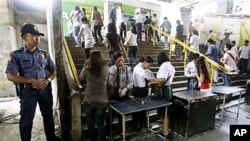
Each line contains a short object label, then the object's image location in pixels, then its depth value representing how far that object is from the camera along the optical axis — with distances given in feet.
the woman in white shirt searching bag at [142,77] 14.29
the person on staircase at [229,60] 23.80
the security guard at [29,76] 9.79
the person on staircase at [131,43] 22.72
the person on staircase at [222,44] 31.33
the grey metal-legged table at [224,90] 16.79
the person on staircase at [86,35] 21.20
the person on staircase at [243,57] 31.78
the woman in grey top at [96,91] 11.16
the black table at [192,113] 14.29
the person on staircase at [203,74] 16.07
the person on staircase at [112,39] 18.89
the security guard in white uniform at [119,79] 13.32
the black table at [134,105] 11.75
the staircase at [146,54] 22.61
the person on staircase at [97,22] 26.45
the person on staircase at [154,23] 36.65
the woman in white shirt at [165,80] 13.88
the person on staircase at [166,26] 35.17
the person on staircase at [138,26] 33.88
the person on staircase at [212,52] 24.40
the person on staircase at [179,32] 32.04
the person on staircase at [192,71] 18.48
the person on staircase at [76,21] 25.77
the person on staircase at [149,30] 35.63
